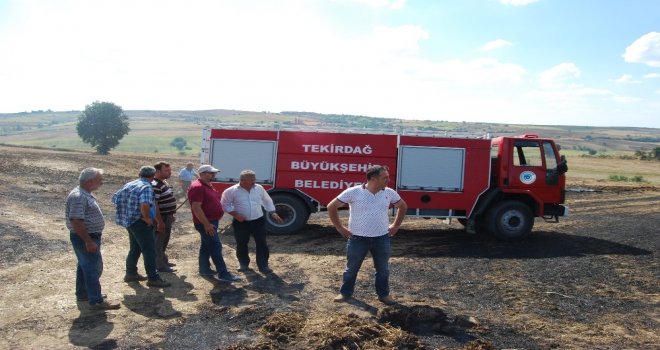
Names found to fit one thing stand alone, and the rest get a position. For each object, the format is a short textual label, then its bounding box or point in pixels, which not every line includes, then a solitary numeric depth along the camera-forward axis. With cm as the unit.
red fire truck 1198
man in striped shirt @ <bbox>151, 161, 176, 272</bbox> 809
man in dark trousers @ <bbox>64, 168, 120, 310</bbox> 621
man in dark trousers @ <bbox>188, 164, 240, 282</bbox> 772
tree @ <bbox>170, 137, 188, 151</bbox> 8744
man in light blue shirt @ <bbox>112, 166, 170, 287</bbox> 712
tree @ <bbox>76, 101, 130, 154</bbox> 5172
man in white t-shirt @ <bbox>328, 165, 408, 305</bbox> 663
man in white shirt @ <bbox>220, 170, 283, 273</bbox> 825
